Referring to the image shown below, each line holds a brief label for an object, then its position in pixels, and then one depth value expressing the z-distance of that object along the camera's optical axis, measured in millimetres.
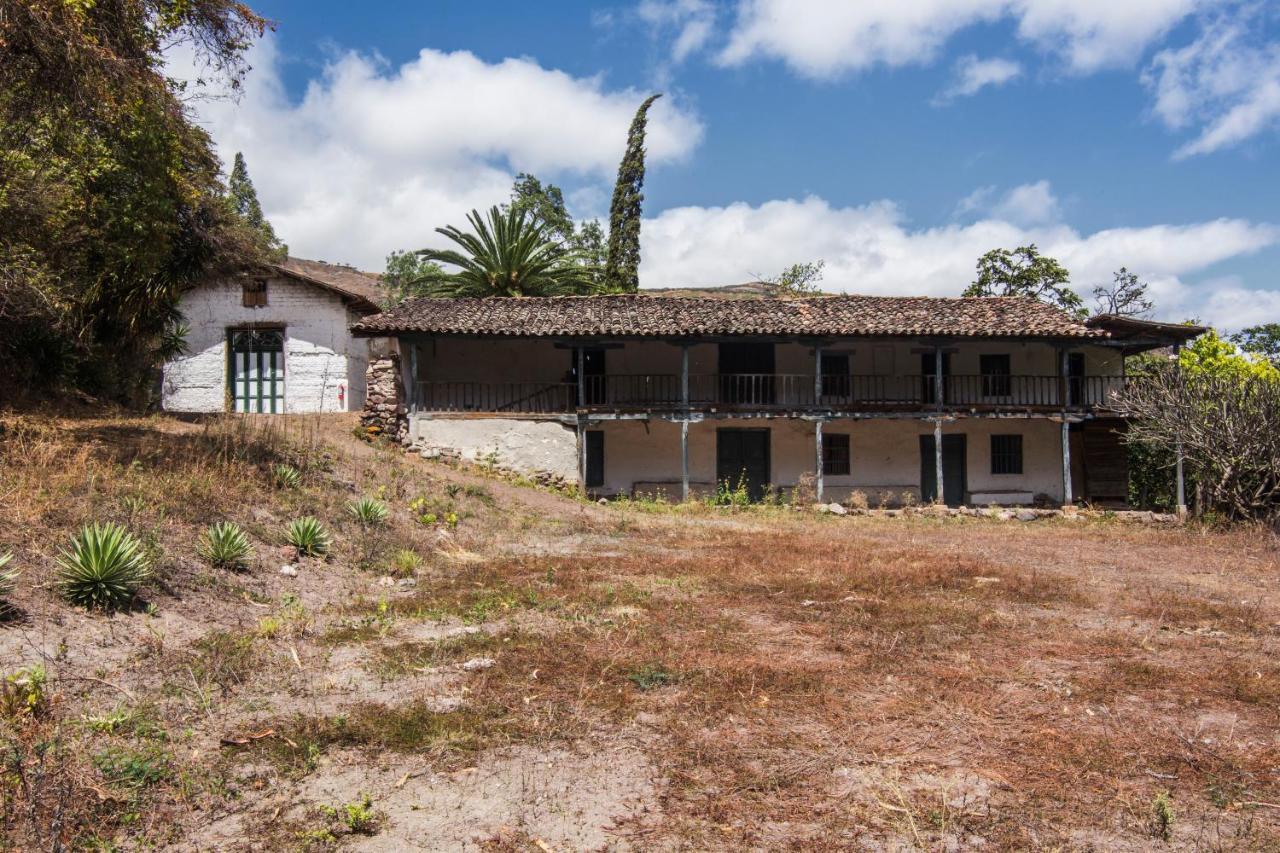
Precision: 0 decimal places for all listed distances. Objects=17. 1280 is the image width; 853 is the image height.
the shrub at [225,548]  7871
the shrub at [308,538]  9195
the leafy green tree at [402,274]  46375
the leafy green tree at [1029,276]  32031
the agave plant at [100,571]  6121
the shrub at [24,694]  4285
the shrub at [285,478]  11686
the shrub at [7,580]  5617
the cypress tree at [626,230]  32656
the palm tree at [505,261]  29609
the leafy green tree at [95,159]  9414
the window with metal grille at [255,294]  23162
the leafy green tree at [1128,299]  34312
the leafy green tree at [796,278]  42375
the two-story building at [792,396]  21453
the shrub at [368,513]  11234
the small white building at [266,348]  23125
